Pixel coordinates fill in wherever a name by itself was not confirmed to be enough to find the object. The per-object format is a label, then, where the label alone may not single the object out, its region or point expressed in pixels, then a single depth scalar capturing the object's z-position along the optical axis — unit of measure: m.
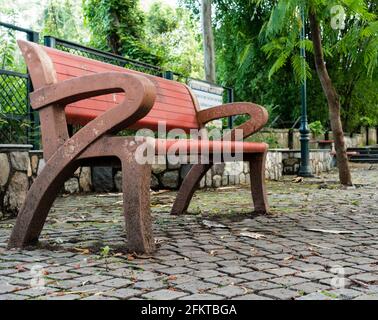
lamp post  10.39
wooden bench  2.52
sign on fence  8.46
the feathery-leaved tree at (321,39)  5.96
